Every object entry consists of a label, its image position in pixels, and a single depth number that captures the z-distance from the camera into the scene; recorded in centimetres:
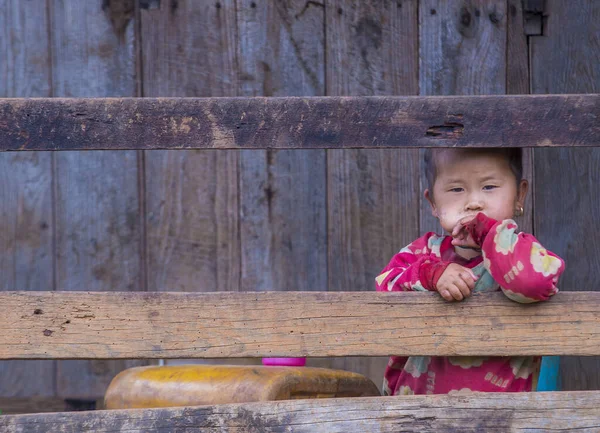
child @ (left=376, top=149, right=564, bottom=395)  563
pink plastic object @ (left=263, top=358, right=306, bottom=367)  606
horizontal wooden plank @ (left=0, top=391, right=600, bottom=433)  556
